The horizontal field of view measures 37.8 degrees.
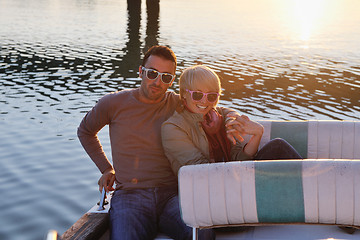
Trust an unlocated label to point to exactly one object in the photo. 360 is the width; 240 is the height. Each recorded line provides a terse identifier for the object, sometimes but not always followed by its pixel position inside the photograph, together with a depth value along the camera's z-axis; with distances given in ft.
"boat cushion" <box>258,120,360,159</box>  16.76
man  13.52
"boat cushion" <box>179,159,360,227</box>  11.45
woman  13.37
